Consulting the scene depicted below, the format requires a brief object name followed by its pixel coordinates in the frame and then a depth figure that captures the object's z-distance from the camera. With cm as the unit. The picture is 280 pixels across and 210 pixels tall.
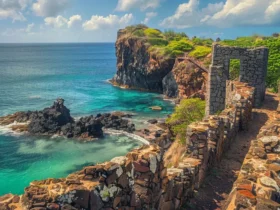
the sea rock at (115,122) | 5650
